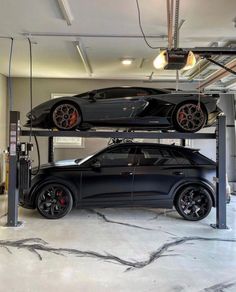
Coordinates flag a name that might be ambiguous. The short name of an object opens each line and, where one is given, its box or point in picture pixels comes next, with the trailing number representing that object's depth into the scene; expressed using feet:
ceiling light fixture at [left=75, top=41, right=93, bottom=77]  19.39
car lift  16.85
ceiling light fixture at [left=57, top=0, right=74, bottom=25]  13.42
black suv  18.26
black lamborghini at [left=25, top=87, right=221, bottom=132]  18.63
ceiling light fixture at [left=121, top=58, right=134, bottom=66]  23.06
